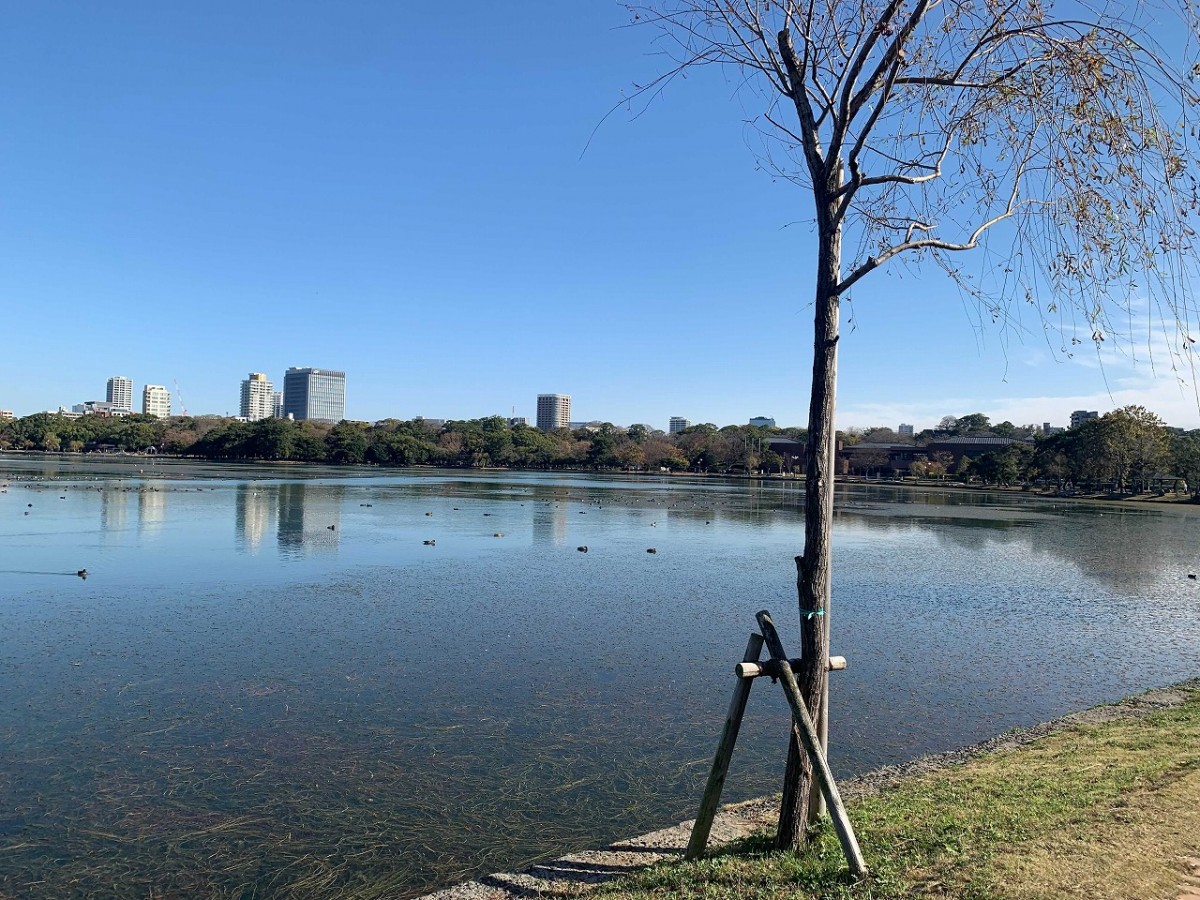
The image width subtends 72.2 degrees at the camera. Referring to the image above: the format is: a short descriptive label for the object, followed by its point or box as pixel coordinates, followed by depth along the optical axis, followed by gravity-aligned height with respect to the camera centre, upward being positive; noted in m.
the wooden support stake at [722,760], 5.58 -2.04
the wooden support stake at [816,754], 4.91 -1.84
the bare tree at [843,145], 5.43 +2.17
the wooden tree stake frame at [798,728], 4.98 -1.81
